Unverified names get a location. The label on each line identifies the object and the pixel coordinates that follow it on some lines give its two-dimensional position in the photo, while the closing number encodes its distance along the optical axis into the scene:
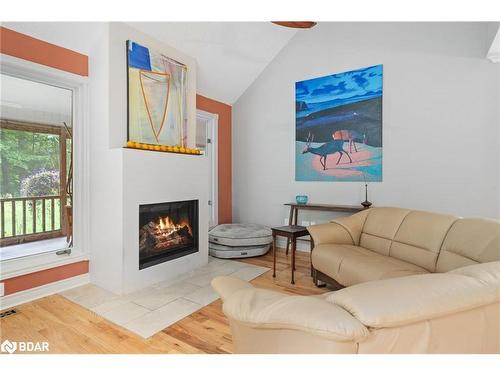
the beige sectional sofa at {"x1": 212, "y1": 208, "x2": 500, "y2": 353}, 0.81
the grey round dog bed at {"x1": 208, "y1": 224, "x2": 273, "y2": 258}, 3.88
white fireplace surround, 2.66
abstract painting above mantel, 2.95
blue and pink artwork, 3.74
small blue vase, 4.03
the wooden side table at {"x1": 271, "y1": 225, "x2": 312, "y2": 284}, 3.01
